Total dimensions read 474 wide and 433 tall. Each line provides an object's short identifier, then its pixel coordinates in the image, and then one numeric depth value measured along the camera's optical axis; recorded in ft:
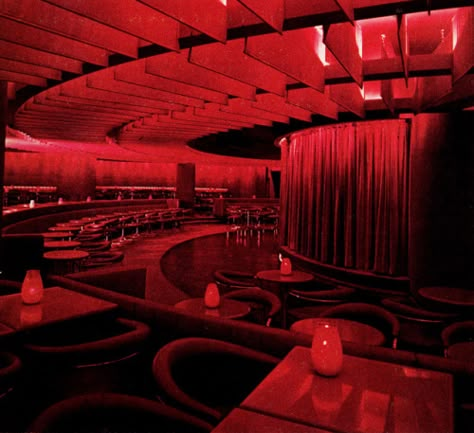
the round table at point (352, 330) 7.77
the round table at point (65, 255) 15.29
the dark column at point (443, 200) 15.30
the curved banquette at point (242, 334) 5.46
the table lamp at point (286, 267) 12.54
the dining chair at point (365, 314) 9.66
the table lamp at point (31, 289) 7.59
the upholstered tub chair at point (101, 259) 17.07
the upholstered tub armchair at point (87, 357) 6.50
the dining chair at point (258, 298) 10.62
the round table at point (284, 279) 11.86
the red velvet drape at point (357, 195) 18.60
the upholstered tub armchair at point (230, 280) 13.64
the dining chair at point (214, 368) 6.09
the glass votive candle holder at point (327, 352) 5.00
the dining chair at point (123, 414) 4.59
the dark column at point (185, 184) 54.03
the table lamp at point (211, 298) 9.09
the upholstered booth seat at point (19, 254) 15.51
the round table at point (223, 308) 8.80
